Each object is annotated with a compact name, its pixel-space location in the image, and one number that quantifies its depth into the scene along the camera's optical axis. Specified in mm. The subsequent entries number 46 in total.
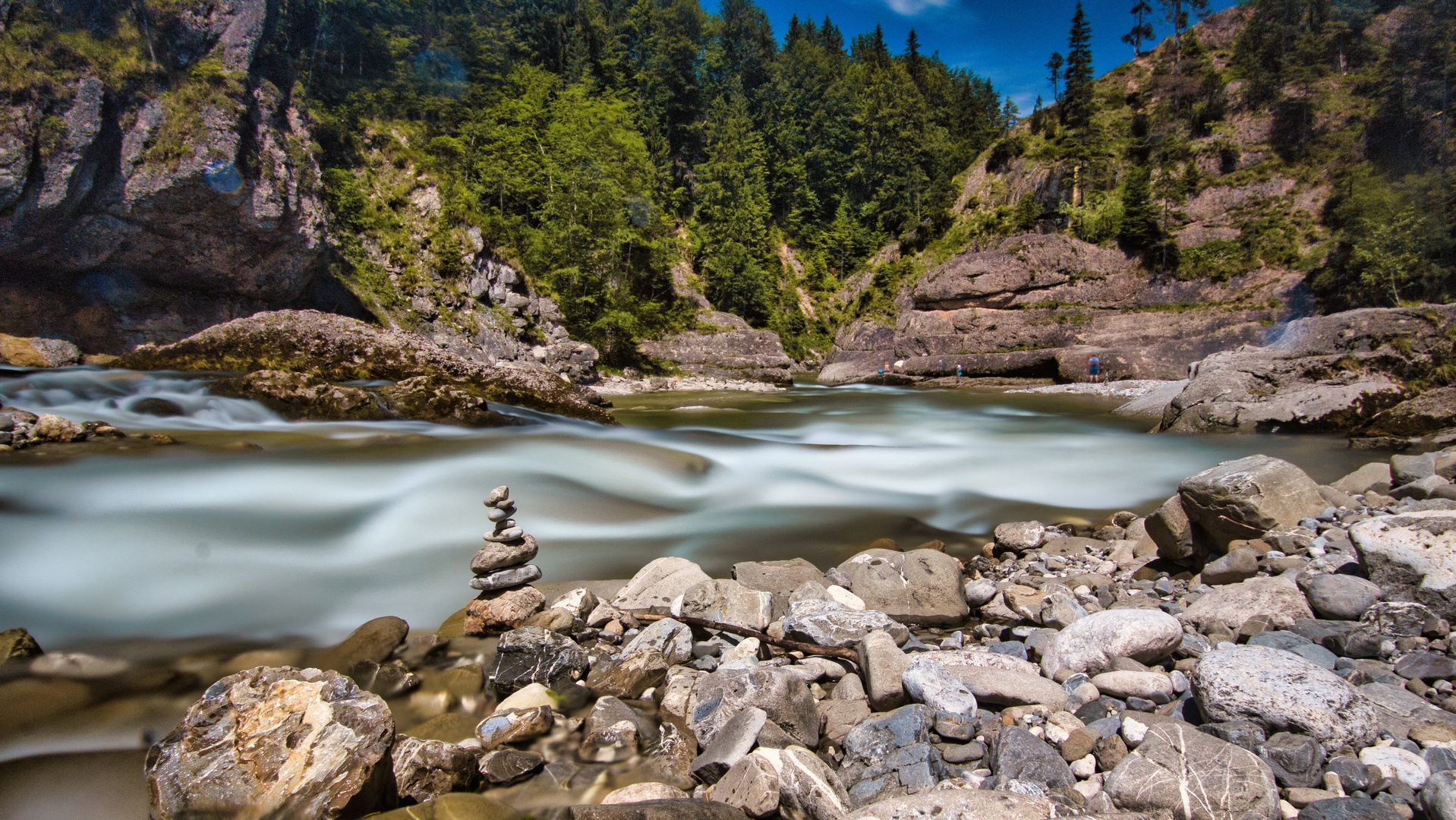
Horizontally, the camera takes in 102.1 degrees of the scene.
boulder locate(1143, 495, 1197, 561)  4070
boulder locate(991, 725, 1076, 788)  1870
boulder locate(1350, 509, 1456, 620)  2521
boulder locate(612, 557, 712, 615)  3523
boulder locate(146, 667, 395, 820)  1668
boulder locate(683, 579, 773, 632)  3205
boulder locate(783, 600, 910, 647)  2963
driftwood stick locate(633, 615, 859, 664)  2848
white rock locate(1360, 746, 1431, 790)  1685
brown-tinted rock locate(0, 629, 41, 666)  2588
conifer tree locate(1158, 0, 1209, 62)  54250
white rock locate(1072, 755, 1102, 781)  1913
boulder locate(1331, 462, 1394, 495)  4863
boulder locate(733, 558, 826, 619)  3756
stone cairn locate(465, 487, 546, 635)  3195
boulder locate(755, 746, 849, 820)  1841
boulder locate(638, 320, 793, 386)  28109
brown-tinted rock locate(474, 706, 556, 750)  2303
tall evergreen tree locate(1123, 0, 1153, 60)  58688
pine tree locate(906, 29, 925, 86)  69500
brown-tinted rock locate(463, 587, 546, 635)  3178
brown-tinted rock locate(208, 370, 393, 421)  8438
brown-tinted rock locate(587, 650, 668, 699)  2688
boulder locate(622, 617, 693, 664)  2898
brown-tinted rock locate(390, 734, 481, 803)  1949
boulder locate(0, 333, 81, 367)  19328
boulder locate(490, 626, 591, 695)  2691
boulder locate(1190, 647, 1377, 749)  1846
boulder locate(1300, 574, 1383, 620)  2713
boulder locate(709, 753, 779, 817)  1856
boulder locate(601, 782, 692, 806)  1955
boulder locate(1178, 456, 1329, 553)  3939
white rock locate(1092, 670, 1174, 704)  2288
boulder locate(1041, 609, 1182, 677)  2516
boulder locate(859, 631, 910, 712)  2453
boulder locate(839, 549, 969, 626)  3465
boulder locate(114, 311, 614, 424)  10539
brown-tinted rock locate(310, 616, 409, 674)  2895
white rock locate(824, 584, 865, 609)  3457
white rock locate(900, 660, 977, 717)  2262
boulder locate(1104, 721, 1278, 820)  1640
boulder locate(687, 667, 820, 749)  2291
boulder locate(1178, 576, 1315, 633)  2855
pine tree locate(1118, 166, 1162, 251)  33969
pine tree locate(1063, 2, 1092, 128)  46625
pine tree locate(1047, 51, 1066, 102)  58956
